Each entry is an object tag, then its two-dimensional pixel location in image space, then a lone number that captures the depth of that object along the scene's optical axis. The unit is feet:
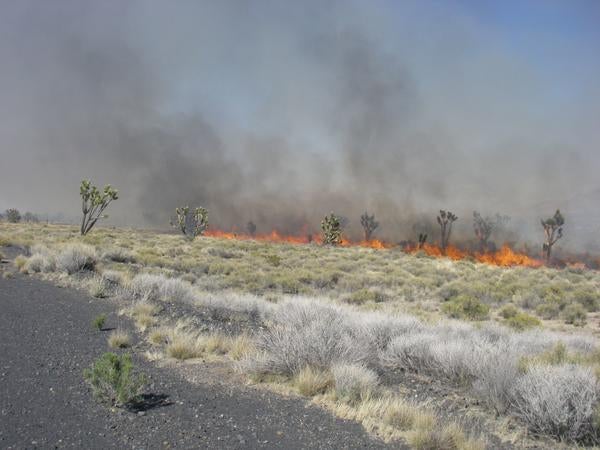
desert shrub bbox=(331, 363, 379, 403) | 24.73
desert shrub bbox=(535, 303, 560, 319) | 73.26
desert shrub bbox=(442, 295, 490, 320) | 65.82
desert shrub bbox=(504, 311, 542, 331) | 56.85
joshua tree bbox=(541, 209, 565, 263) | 220.02
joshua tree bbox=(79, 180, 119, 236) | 164.76
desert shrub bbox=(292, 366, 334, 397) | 25.79
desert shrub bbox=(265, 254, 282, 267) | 115.65
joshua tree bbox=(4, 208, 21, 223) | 280.72
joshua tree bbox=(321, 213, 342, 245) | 245.24
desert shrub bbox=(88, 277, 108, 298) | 50.57
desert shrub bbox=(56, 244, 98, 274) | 64.44
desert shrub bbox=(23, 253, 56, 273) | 65.51
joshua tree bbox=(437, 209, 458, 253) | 271.30
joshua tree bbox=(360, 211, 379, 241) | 309.22
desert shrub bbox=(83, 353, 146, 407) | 22.03
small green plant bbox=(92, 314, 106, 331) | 37.06
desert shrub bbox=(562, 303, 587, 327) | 68.72
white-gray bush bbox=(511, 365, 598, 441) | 22.09
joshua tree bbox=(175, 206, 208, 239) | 225.97
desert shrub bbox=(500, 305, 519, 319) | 68.08
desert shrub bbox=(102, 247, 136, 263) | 85.39
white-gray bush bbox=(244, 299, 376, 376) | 28.68
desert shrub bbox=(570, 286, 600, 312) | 80.41
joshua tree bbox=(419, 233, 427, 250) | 263.62
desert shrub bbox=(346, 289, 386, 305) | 75.04
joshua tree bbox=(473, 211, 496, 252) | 294.46
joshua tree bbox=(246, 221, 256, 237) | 413.80
